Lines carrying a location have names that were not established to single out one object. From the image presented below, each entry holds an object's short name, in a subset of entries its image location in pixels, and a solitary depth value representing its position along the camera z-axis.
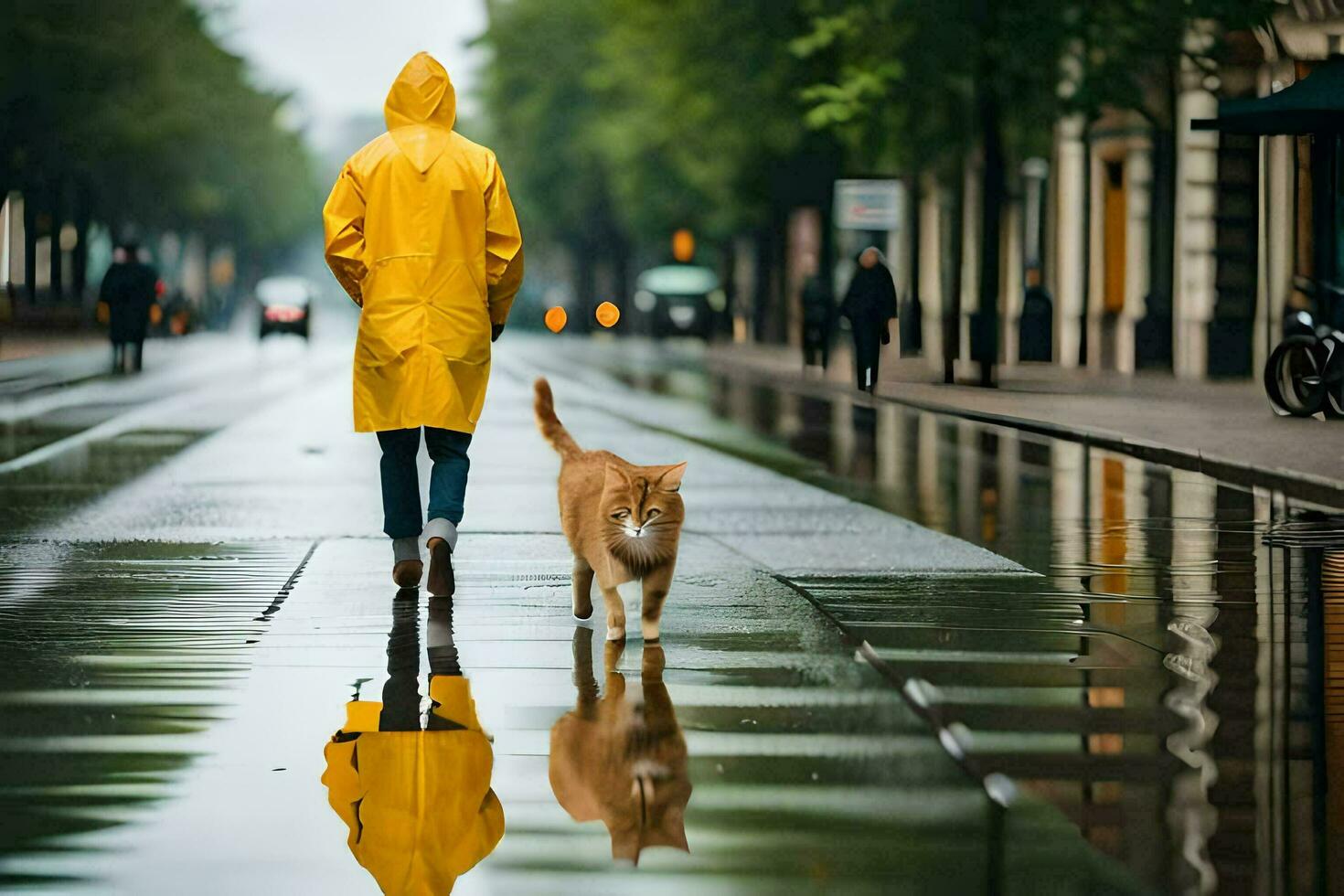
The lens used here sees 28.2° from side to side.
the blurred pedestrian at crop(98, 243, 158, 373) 39.88
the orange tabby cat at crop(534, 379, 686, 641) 8.57
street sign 41.03
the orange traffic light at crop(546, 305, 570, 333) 87.69
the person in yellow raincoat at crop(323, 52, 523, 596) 10.24
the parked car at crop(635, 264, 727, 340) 75.62
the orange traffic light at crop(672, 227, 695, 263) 67.75
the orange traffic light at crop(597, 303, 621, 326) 90.63
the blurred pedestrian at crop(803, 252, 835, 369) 44.16
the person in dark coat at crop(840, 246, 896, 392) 34.06
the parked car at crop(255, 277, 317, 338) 70.25
